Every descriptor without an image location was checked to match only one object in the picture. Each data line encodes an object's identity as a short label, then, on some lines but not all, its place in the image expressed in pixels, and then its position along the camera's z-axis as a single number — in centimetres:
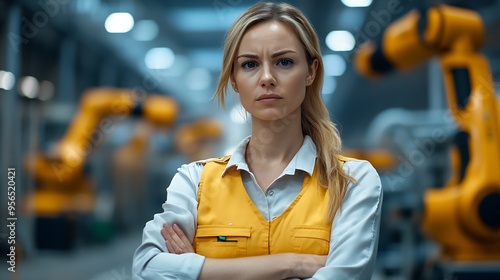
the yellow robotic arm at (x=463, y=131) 335
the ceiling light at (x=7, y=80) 635
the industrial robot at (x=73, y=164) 465
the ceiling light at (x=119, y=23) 867
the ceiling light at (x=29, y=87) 759
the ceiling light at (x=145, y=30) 884
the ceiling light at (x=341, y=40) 658
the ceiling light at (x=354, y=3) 741
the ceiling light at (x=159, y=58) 953
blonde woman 134
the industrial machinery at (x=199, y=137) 974
